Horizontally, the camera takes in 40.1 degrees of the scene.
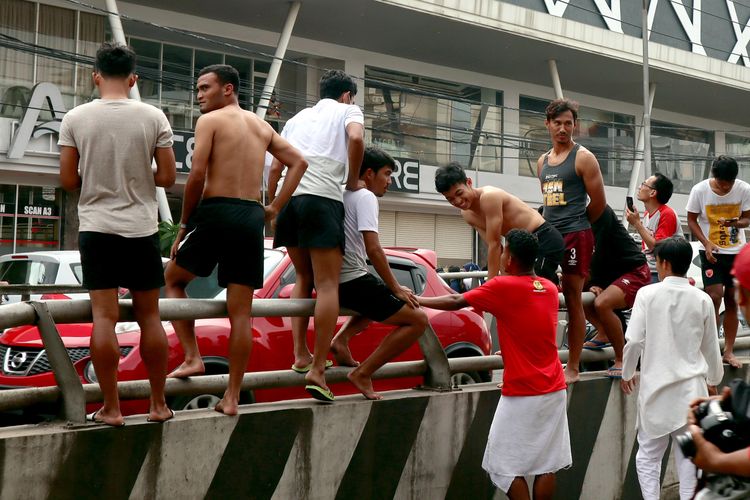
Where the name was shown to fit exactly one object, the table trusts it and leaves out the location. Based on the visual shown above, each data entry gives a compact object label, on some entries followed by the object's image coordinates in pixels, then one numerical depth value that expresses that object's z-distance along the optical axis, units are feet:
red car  23.45
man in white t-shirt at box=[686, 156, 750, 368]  28.94
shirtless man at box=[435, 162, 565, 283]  22.16
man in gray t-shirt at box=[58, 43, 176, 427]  15.64
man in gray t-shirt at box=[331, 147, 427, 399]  19.64
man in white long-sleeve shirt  20.74
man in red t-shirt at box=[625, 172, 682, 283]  30.40
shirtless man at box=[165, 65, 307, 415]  17.54
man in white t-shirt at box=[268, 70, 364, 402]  18.97
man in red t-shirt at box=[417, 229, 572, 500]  19.16
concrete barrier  14.40
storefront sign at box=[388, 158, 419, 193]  100.58
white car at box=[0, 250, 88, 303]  38.55
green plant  72.95
